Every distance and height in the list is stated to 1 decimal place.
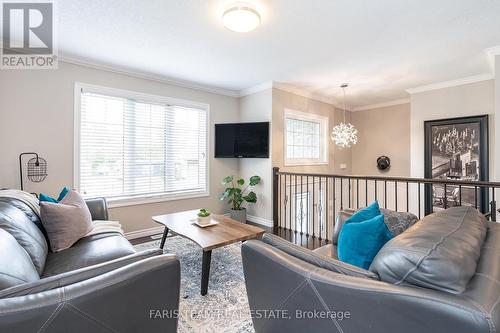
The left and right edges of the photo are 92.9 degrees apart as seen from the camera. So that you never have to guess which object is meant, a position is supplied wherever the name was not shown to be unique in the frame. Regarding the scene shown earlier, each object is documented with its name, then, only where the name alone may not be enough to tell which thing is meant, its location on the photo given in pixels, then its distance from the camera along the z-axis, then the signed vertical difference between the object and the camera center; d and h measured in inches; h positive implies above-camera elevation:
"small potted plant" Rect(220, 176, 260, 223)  166.7 -20.9
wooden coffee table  81.7 -25.5
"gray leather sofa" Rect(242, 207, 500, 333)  26.3 -15.8
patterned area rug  67.2 -43.3
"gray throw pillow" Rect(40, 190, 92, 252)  74.3 -17.8
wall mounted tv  164.6 +19.5
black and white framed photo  146.8 +6.9
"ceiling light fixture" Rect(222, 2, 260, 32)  80.1 +51.8
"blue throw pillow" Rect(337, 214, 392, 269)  48.4 -15.3
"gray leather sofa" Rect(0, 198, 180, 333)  30.9 -18.7
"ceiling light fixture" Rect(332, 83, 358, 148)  168.4 +24.0
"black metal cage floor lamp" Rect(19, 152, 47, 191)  111.3 -0.7
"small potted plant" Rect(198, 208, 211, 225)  102.3 -21.9
